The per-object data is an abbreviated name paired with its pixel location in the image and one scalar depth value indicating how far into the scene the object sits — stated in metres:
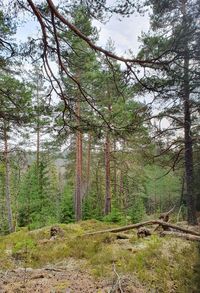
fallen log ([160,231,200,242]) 5.33
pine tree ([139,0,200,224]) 4.14
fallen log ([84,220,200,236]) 6.05
